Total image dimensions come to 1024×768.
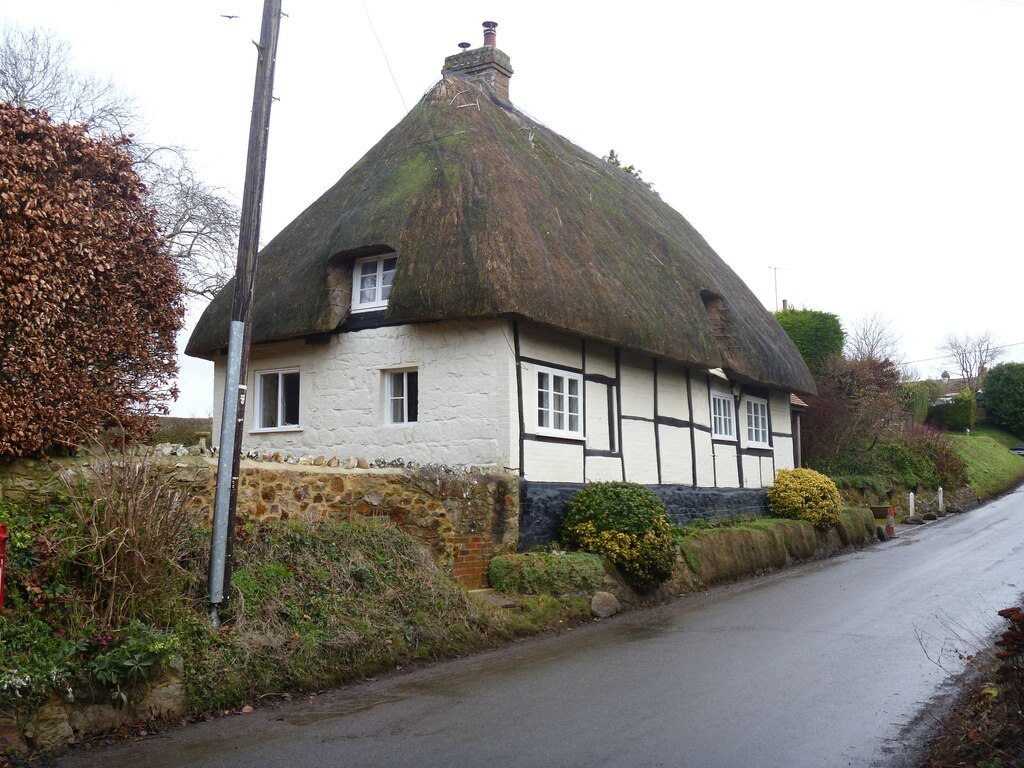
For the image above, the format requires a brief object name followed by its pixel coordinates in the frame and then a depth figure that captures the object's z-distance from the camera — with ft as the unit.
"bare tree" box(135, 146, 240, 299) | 73.51
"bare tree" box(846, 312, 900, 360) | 124.36
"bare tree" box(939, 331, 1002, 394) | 230.17
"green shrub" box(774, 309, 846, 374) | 95.14
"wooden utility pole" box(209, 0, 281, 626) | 25.00
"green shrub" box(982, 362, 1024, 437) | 158.10
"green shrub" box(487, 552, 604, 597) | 35.60
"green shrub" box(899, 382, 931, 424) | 115.85
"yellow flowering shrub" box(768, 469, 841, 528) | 62.13
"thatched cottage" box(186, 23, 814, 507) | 41.57
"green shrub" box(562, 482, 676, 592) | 39.55
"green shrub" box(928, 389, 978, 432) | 154.92
